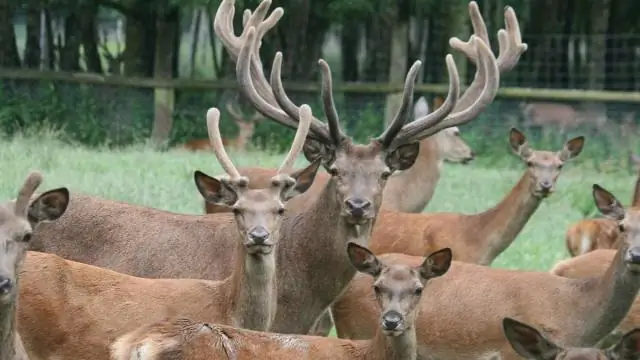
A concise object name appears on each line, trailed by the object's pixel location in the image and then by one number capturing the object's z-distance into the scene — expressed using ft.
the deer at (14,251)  35.96
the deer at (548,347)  36.94
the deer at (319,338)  35.09
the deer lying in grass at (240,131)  110.22
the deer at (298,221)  45.93
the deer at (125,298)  41.68
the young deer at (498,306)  46.73
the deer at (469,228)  58.13
